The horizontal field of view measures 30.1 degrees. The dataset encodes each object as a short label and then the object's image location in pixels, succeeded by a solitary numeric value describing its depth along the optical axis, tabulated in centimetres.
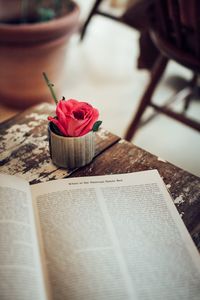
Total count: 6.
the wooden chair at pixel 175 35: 98
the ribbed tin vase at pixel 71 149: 70
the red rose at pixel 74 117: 68
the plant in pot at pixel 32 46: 144
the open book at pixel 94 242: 52
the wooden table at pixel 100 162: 69
